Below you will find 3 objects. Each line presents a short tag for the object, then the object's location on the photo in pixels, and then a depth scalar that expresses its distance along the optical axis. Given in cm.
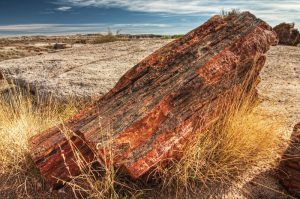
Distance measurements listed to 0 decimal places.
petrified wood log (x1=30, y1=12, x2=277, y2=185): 186
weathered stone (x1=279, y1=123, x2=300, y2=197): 196
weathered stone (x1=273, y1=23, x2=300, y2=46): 698
